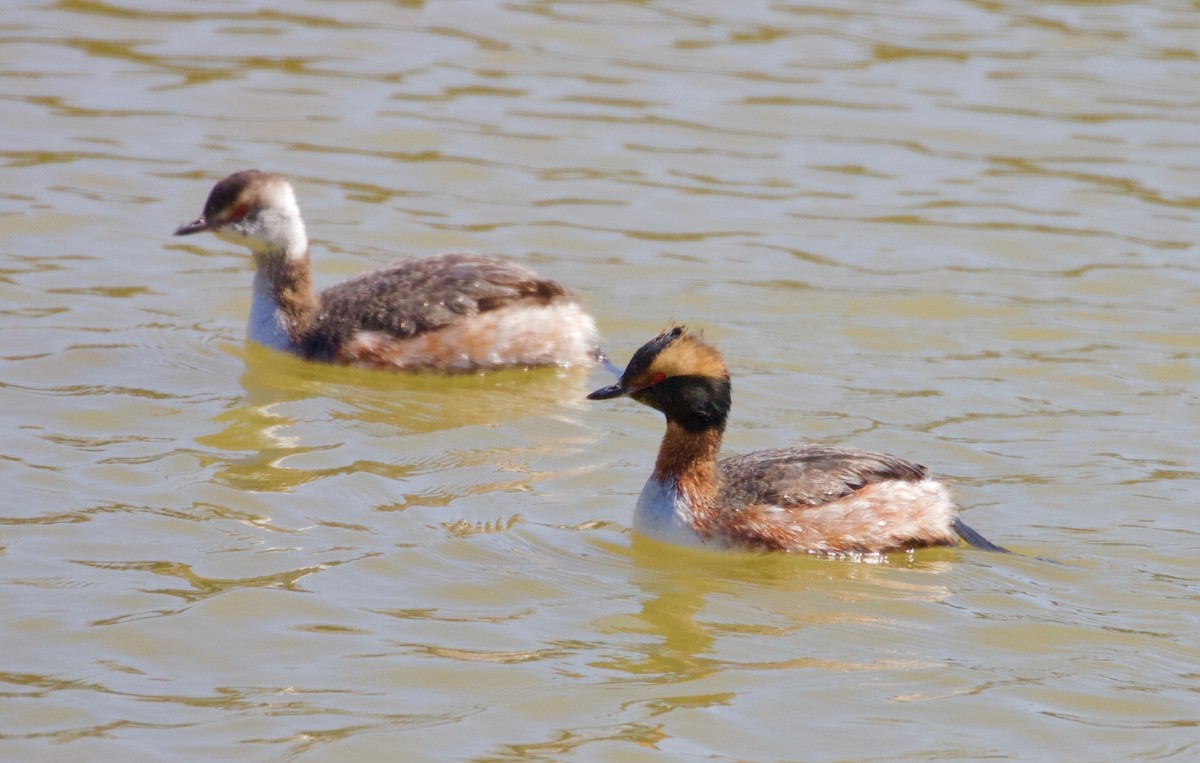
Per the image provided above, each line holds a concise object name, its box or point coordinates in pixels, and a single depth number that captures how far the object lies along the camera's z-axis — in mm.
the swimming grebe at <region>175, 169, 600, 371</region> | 20469
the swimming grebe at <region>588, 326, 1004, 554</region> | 15766
